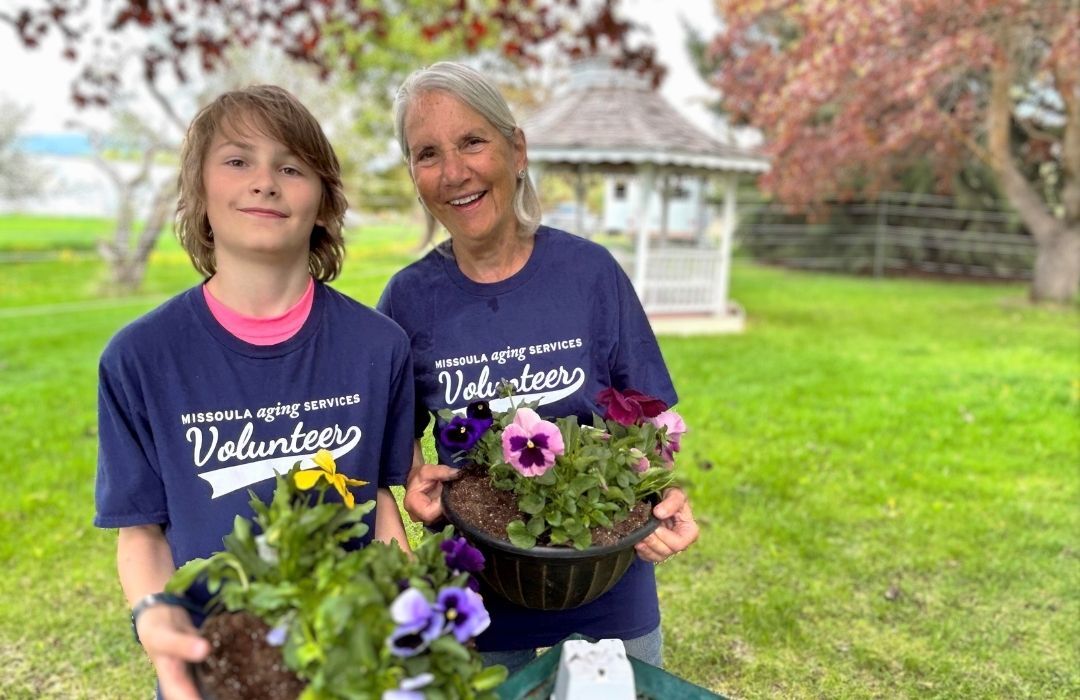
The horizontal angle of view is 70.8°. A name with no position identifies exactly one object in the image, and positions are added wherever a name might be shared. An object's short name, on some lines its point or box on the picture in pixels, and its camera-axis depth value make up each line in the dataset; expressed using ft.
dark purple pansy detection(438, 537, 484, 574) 3.60
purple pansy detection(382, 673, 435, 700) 2.84
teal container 3.76
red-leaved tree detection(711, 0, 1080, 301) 29.73
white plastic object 3.46
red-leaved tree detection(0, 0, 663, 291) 12.92
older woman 5.41
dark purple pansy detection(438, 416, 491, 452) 4.90
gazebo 30.81
